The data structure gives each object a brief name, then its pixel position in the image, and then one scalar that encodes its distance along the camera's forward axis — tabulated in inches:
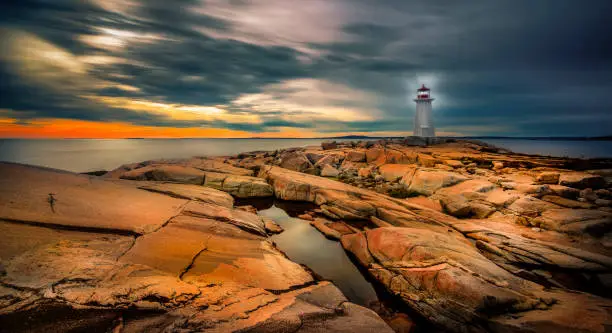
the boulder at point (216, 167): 913.5
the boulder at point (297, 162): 1195.3
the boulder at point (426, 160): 1036.5
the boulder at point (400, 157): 1120.8
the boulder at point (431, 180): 727.7
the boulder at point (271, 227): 507.2
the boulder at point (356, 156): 1246.9
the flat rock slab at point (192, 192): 497.0
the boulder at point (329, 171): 1127.0
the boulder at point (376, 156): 1184.6
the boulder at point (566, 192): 580.1
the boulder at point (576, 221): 442.6
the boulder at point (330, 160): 1250.0
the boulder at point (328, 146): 1604.3
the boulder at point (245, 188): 800.3
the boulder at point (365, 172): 1025.1
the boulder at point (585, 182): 647.8
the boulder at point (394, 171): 916.6
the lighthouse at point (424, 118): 2303.2
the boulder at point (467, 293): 229.5
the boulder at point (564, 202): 529.3
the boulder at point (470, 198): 579.5
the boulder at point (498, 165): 925.8
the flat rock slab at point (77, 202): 280.2
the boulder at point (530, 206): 523.5
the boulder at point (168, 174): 760.3
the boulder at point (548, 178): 689.2
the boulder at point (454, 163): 969.0
